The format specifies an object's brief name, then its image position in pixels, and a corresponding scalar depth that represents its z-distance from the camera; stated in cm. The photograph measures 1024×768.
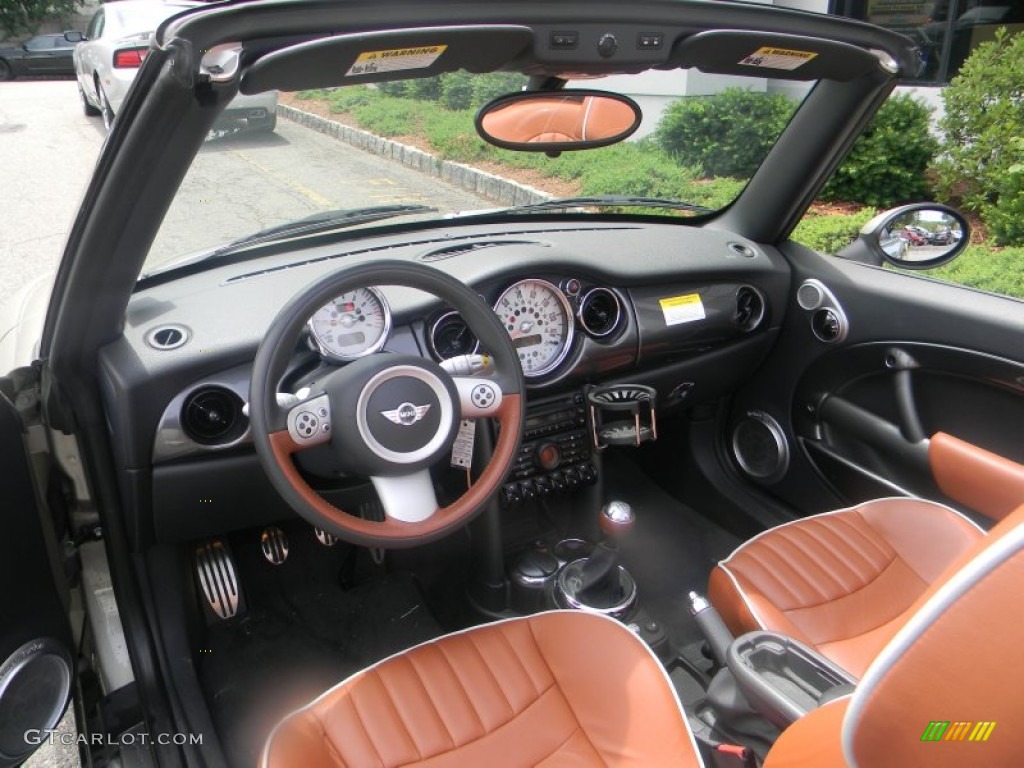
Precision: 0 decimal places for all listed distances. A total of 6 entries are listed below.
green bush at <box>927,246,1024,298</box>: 336
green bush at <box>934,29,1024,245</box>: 576
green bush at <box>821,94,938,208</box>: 575
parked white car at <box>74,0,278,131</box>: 755
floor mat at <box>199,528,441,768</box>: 234
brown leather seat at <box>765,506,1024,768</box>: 80
